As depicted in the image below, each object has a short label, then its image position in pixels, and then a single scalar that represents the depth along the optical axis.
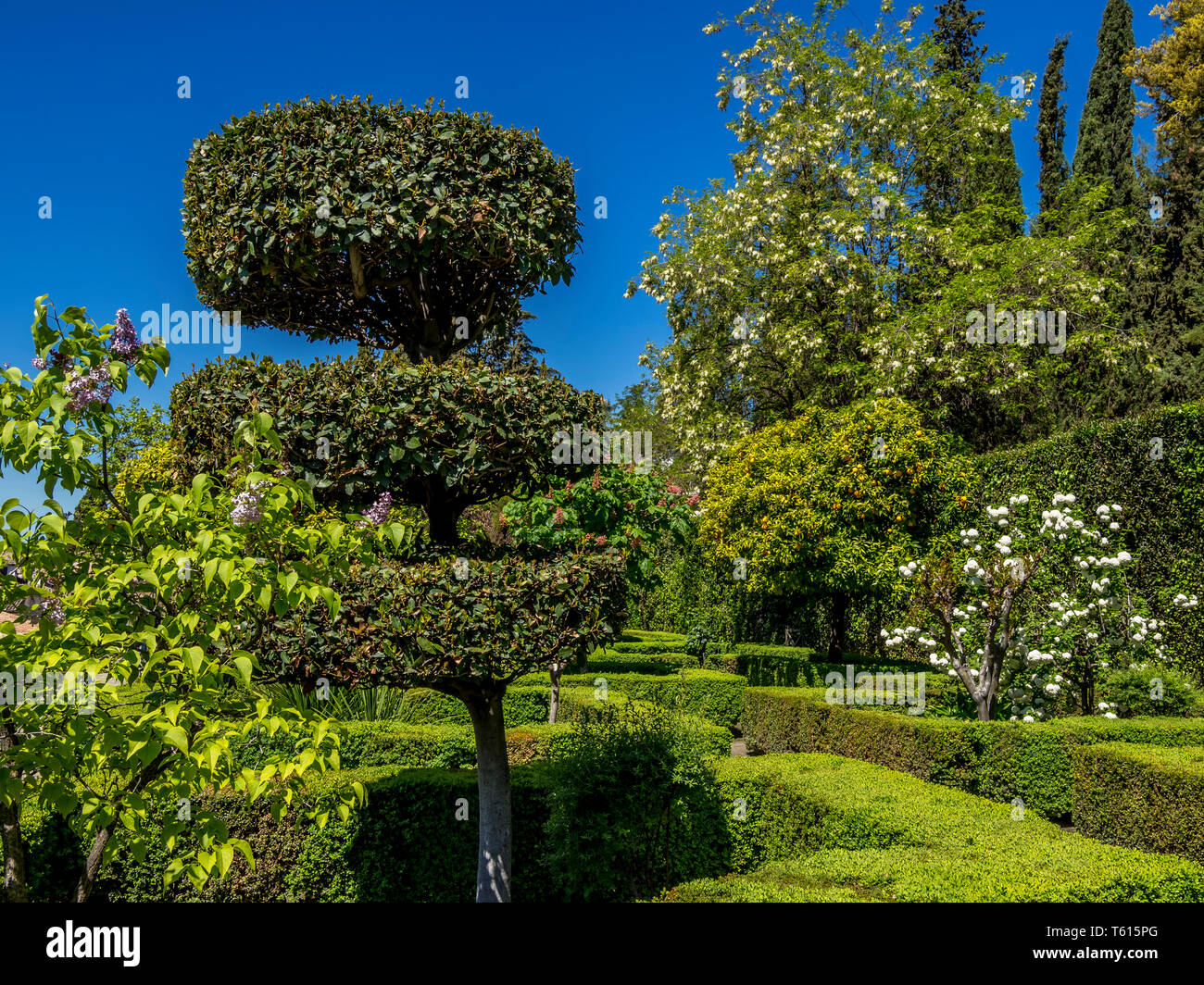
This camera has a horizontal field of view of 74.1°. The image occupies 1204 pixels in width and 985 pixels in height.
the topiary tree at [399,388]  4.97
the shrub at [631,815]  6.29
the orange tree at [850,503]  14.30
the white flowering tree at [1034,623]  9.45
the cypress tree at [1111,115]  23.59
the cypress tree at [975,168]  20.92
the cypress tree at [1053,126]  25.84
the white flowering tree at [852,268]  17.30
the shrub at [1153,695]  8.86
